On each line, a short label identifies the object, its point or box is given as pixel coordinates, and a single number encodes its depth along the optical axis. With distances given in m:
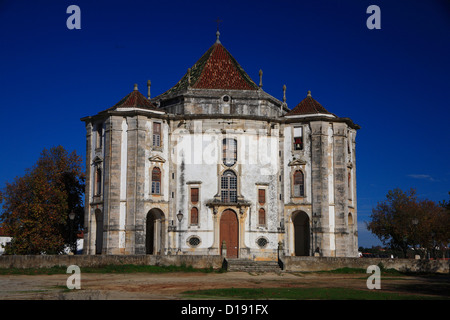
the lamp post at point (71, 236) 47.41
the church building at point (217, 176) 45.03
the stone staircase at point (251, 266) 37.28
